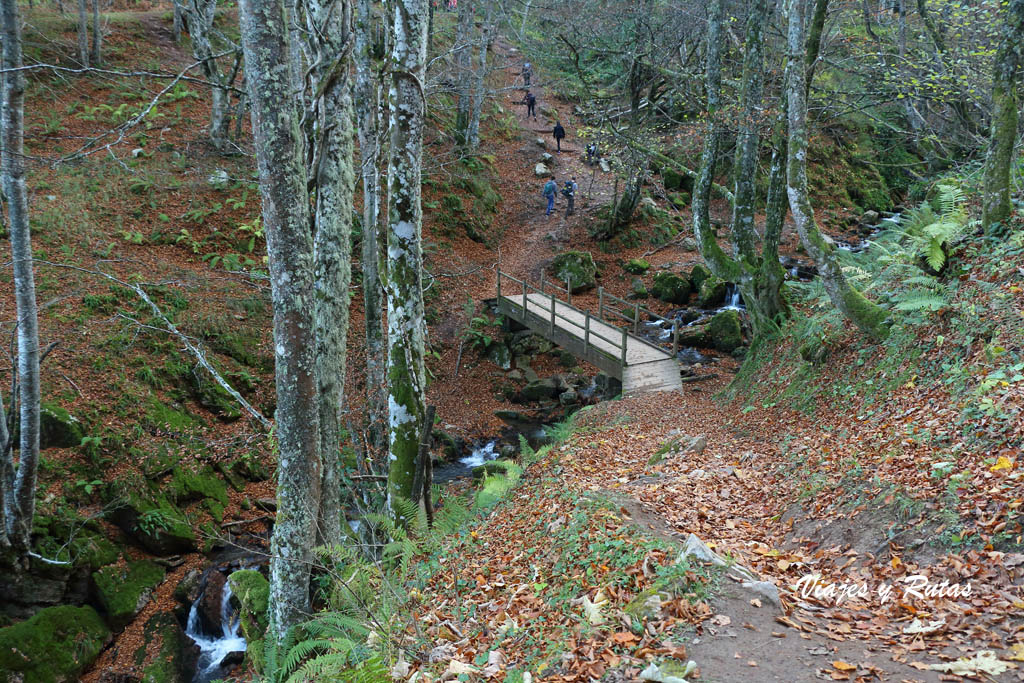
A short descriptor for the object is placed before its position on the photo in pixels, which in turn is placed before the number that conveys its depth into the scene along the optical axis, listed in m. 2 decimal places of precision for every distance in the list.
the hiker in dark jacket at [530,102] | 31.06
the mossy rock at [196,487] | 12.15
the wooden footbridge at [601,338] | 14.23
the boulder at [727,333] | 16.17
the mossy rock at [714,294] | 18.94
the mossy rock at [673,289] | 19.86
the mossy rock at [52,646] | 8.56
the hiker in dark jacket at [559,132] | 28.86
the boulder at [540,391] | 18.05
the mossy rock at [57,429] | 11.45
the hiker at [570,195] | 24.86
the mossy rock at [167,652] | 9.31
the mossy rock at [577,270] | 21.27
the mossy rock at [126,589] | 10.14
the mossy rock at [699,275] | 19.60
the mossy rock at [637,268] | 21.91
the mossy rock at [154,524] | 11.23
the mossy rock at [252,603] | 8.11
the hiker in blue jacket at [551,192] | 24.94
